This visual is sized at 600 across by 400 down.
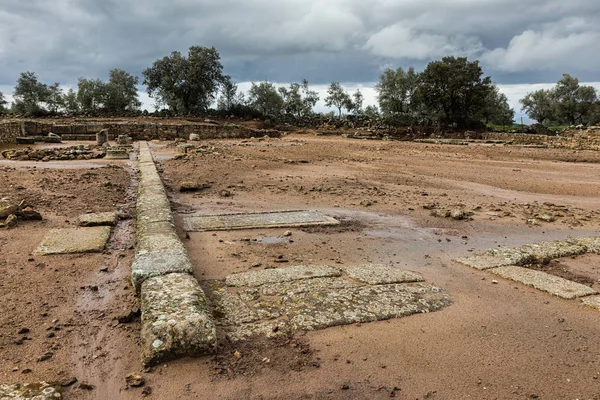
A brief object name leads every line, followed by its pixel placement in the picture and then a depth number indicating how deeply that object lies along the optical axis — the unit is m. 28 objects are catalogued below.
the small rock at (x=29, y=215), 6.54
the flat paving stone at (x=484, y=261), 5.04
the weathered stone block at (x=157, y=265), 3.91
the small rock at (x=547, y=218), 7.88
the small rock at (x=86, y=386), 2.65
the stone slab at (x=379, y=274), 4.39
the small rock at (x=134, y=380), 2.67
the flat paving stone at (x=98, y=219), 6.43
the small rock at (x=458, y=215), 7.76
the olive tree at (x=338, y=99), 54.16
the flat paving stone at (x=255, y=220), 6.66
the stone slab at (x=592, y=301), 3.86
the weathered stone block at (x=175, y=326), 2.89
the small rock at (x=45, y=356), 2.92
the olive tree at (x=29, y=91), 43.56
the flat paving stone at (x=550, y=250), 5.42
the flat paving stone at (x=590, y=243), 5.79
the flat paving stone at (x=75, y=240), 5.18
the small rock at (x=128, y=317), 3.49
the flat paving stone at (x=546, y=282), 4.18
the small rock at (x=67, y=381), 2.67
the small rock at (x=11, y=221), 6.06
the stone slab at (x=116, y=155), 16.56
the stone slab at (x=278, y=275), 4.33
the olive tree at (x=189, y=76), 40.66
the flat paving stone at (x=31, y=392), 2.46
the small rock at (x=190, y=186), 9.95
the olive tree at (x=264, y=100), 47.25
